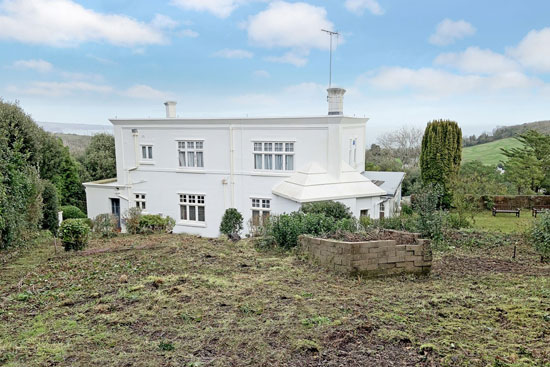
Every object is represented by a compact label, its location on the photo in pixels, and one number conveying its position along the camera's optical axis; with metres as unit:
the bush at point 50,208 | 16.03
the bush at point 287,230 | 10.15
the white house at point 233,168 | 17.03
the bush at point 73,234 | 10.33
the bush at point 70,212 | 22.48
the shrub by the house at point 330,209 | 13.06
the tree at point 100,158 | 29.39
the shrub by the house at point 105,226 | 14.73
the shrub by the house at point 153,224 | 15.91
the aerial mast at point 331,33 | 18.09
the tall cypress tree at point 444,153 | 22.03
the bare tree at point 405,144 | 40.38
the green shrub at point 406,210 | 20.92
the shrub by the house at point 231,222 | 16.22
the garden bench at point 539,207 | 22.88
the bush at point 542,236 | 9.47
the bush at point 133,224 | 15.84
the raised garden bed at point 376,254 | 7.46
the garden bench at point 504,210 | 21.03
